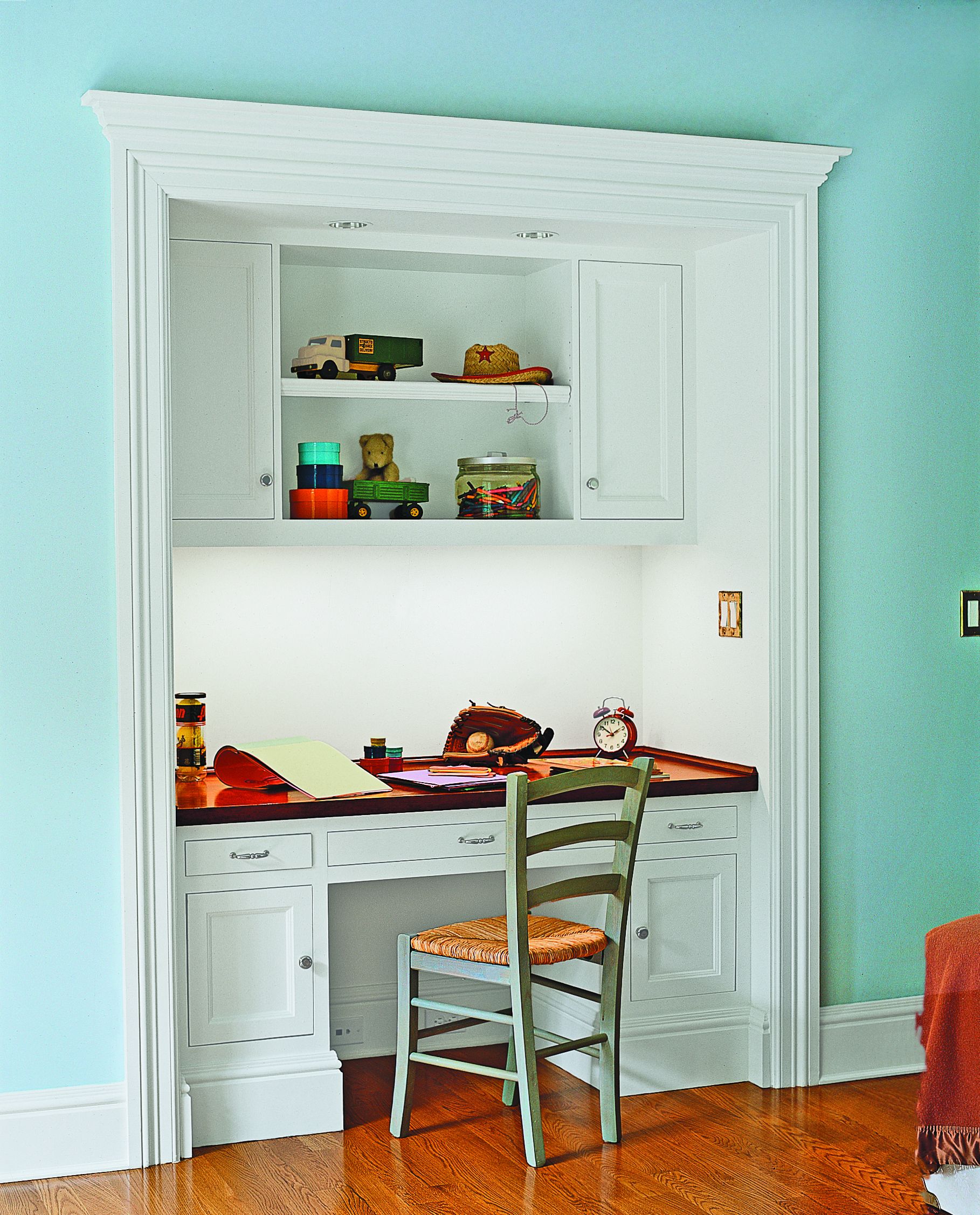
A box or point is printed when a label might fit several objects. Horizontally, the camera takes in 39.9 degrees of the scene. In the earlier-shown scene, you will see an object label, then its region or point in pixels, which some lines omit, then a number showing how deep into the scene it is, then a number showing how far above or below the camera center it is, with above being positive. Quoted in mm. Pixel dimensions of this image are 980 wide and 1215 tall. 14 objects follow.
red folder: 3396 -486
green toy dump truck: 3592 +596
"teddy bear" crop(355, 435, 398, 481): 3734 +332
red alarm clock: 3852 -448
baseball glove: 3754 -445
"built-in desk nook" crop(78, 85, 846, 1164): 3121 +93
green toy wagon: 3641 +226
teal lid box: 3562 +332
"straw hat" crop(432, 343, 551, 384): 3717 +585
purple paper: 3436 -521
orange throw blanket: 2623 -954
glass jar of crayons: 3697 +246
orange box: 3559 +199
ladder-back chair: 3027 -863
